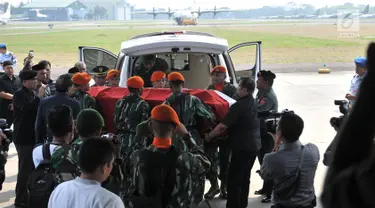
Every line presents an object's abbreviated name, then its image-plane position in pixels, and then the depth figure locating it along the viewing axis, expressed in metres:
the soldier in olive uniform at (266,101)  6.50
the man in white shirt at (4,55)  13.09
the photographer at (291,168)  3.71
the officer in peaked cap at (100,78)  7.54
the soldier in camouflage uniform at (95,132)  3.66
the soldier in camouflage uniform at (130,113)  5.16
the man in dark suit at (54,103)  5.45
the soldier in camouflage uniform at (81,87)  5.61
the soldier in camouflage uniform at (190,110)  5.11
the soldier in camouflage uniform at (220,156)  5.91
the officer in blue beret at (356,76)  6.75
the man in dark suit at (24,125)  6.09
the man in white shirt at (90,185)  2.67
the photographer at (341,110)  4.14
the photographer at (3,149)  4.53
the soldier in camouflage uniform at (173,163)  3.75
